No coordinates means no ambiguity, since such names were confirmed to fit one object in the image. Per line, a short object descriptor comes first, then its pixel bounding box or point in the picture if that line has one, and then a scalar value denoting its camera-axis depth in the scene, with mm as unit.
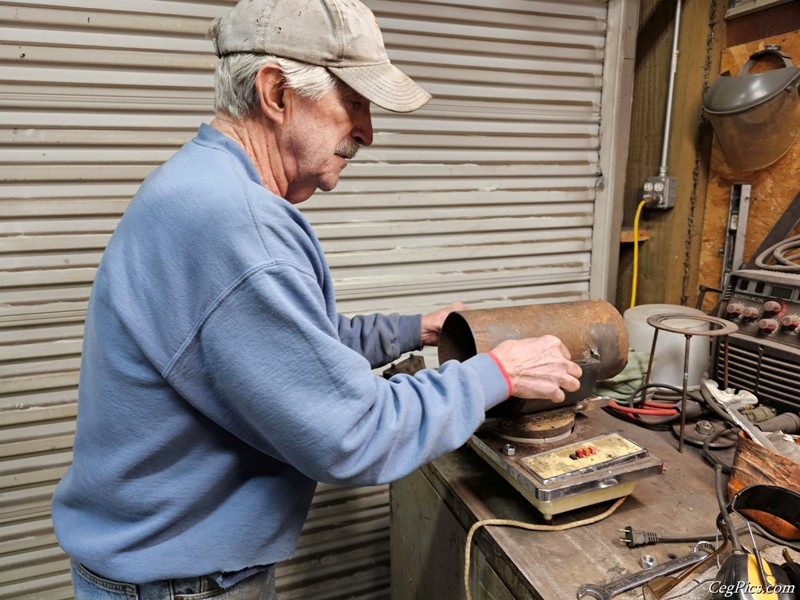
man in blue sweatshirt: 751
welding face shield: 1666
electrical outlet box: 2158
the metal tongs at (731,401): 1226
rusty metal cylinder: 1144
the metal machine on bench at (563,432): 1027
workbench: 945
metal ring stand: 1329
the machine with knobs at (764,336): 1419
